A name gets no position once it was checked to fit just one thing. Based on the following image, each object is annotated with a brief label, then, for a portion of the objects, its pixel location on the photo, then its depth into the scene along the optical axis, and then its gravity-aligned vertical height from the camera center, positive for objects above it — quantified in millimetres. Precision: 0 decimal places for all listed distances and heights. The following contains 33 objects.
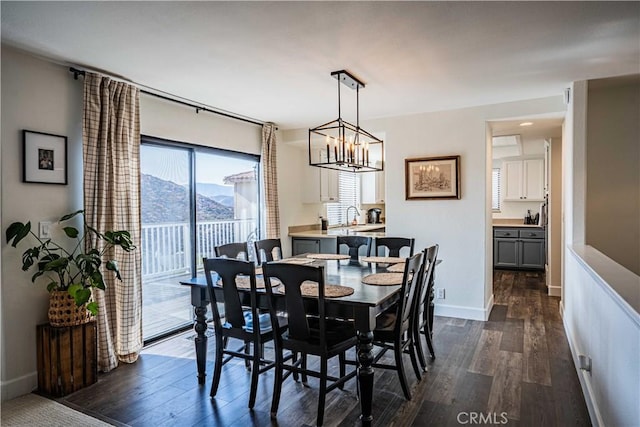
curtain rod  3066 +1093
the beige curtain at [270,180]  5129 +385
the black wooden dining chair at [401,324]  2560 -809
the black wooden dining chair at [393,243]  3998 -357
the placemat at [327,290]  2423 -521
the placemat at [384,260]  3604 -481
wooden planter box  2752 -1048
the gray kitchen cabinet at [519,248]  7230 -754
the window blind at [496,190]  8258 +376
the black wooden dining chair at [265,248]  3912 -387
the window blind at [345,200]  7044 +177
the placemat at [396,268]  3208 -499
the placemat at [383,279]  2746 -513
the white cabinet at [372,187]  8000 +439
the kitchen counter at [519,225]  7298 -330
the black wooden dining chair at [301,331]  2289 -763
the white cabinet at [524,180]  7750 +553
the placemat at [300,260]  3608 -480
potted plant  2673 -386
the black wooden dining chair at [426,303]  2954 -780
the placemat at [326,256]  3961 -483
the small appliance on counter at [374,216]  8055 -150
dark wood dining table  2283 -629
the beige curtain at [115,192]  3102 +145
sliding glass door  3822 -80
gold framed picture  4484 +358
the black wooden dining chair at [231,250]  3424 -362
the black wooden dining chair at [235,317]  2553 -730
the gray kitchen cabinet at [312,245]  5350 -501
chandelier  3141 +510
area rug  2406 -1293
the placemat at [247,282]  2736 -524
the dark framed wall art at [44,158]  2811 +389
